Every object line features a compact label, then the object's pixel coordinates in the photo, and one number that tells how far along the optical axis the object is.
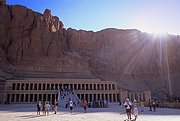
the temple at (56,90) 64.88
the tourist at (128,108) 18.81
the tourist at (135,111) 19.31
